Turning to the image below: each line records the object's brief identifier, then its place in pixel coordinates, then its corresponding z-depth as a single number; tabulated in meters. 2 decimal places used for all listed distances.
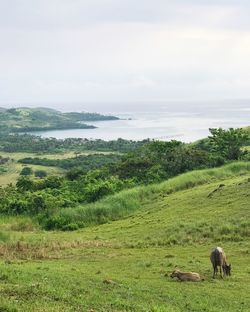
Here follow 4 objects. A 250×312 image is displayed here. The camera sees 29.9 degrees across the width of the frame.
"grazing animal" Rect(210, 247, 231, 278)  18.11
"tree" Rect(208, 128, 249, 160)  57.00
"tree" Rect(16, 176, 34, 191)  58.62
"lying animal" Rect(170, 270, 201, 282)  17.84
